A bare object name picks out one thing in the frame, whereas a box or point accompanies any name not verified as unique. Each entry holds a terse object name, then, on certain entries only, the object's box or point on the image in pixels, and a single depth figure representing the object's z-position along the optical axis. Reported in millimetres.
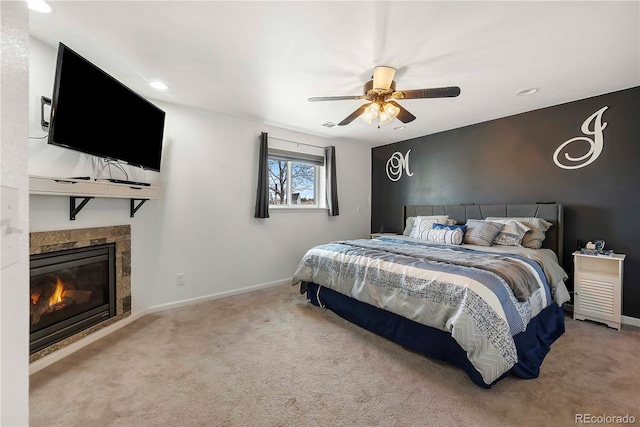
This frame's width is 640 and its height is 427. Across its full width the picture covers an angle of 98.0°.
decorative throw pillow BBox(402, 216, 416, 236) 4333
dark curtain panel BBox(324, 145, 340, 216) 4680
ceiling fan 2240
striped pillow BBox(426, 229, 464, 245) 3377
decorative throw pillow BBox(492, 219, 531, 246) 3150
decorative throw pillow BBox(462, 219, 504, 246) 3236
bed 1821
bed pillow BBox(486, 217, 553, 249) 3115
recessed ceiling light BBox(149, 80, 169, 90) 2717
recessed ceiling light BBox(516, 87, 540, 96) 2865
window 4355
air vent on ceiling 4000
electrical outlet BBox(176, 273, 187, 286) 3324
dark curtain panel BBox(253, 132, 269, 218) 3869
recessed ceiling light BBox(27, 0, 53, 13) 1684
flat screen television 1837
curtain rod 4181
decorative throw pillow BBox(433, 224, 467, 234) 3507
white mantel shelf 1878
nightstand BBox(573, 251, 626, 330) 2668
